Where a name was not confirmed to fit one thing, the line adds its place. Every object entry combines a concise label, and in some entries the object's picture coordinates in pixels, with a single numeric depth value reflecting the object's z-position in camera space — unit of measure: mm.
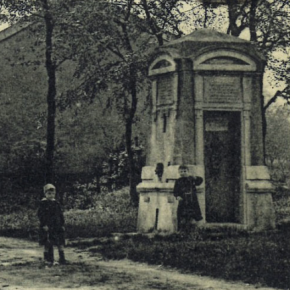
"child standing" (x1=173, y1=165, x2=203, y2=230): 12812
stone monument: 13320
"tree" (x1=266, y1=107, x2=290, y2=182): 29664
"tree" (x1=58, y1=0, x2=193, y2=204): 18328
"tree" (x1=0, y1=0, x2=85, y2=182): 18266
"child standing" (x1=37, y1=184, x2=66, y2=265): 10367
